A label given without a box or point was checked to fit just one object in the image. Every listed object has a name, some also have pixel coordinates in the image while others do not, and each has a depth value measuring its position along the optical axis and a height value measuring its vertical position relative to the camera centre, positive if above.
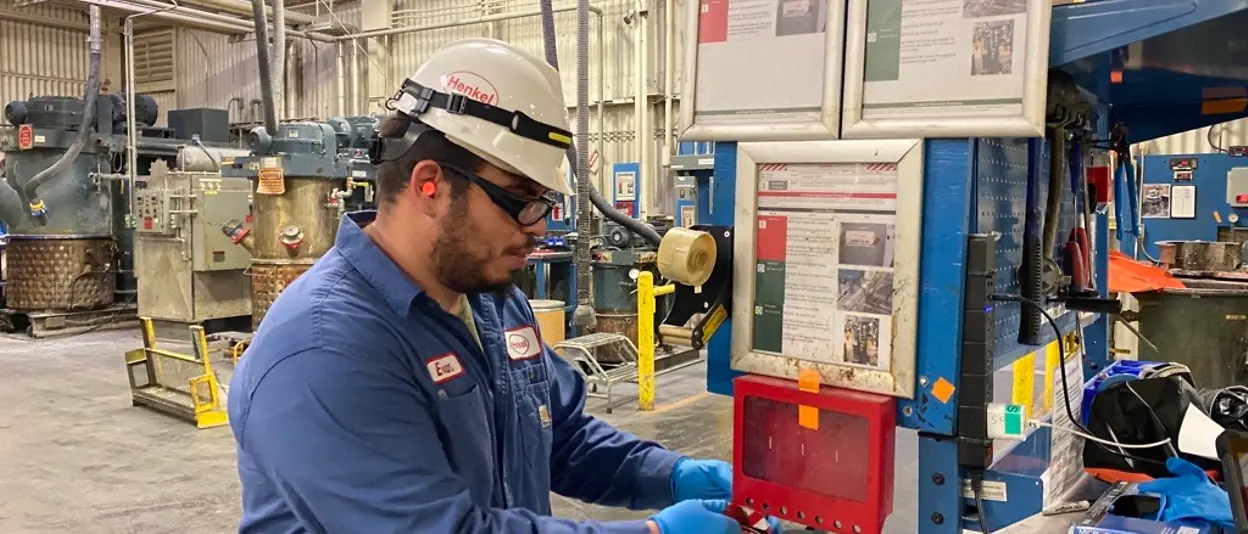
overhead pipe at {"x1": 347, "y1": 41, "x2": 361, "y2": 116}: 12.42 +1.67
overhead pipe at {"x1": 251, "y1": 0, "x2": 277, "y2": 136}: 4.19 +0.71
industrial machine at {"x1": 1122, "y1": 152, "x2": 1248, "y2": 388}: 4.84 -0.24
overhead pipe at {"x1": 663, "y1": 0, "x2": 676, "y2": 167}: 9.70 +1.63
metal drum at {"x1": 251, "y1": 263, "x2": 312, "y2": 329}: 7.57 -0.61
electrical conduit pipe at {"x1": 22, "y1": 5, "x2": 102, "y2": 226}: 8.92 +0.59
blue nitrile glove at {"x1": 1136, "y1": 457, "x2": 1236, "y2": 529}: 1.85 -0.56
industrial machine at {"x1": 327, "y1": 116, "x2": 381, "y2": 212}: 7.97 +0.43
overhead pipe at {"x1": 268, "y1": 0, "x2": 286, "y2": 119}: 4.95 +0.94
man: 1.26 -0.22
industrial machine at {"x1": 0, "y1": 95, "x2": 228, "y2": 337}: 9.12 -0.09
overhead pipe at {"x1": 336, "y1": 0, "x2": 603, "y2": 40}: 10.48 +2.20
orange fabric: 2.69 -0.18
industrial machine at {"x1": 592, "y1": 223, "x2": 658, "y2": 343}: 7.23 -0.57
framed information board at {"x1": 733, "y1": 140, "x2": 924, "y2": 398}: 1.57 -0.08
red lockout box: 1.61 -0.43
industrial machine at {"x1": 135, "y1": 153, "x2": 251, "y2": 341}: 8.34 -0.42
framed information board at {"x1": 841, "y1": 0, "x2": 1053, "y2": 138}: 1.45 +0.24
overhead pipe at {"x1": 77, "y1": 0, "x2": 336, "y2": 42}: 9.93 +2.20
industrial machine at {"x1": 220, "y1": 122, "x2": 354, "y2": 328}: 7.47 +0.03
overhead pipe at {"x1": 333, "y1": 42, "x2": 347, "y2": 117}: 12.52 +1.66
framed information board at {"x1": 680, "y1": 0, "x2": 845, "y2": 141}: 1.62 +0.26
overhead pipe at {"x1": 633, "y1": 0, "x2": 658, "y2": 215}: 10.01 +1.20
